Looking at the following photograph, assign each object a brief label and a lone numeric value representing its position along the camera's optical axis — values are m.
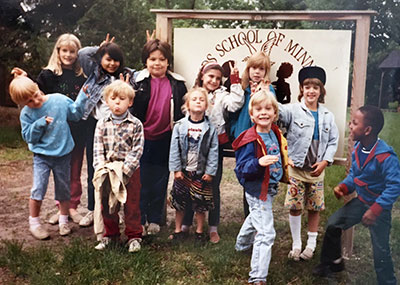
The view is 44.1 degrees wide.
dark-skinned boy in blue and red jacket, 2.56
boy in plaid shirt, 3.10
